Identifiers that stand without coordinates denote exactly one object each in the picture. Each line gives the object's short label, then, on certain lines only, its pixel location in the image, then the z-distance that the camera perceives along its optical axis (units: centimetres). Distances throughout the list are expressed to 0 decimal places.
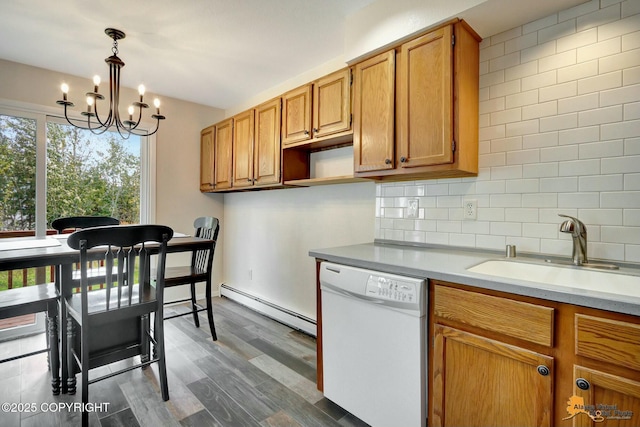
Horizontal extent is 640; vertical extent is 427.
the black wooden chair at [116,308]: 158
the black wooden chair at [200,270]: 259
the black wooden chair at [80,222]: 252
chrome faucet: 138
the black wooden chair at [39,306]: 167
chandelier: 199
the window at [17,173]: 274
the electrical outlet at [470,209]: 180
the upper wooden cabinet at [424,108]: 162
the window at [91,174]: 299
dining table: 155
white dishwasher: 134
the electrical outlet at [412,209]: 207
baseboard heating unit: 283
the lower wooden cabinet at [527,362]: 93
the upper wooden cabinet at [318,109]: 218
